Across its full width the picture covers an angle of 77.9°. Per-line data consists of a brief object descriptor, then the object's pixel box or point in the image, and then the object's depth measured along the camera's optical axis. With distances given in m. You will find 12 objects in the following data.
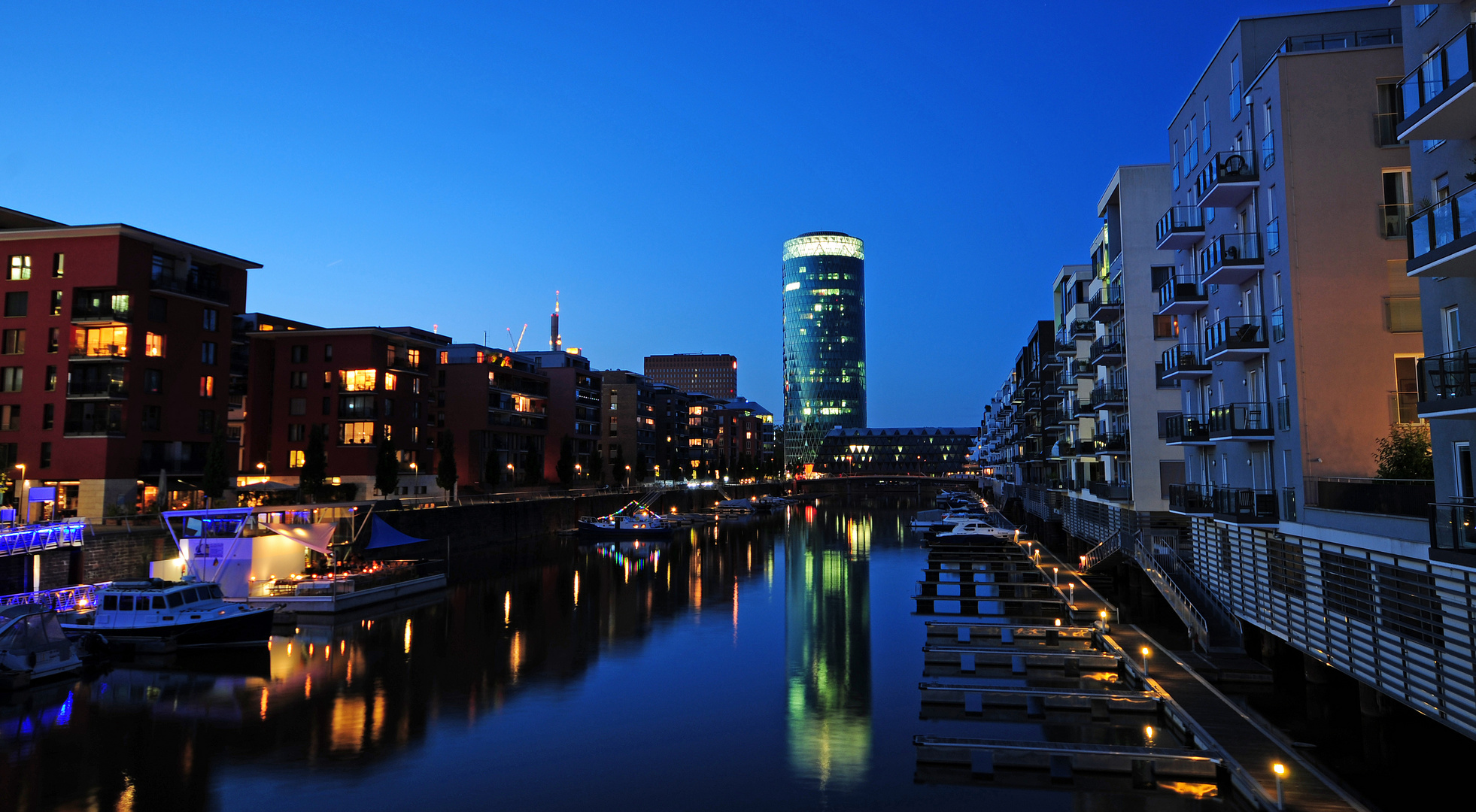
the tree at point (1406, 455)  23.97
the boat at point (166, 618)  36.38
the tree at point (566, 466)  119.25
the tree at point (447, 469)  90.38
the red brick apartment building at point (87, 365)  57.75
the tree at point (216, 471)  60.72
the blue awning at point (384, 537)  58.03
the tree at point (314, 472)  72.88
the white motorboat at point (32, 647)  30.77
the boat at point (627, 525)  97.75
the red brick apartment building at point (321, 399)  87.06
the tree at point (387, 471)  81.19
